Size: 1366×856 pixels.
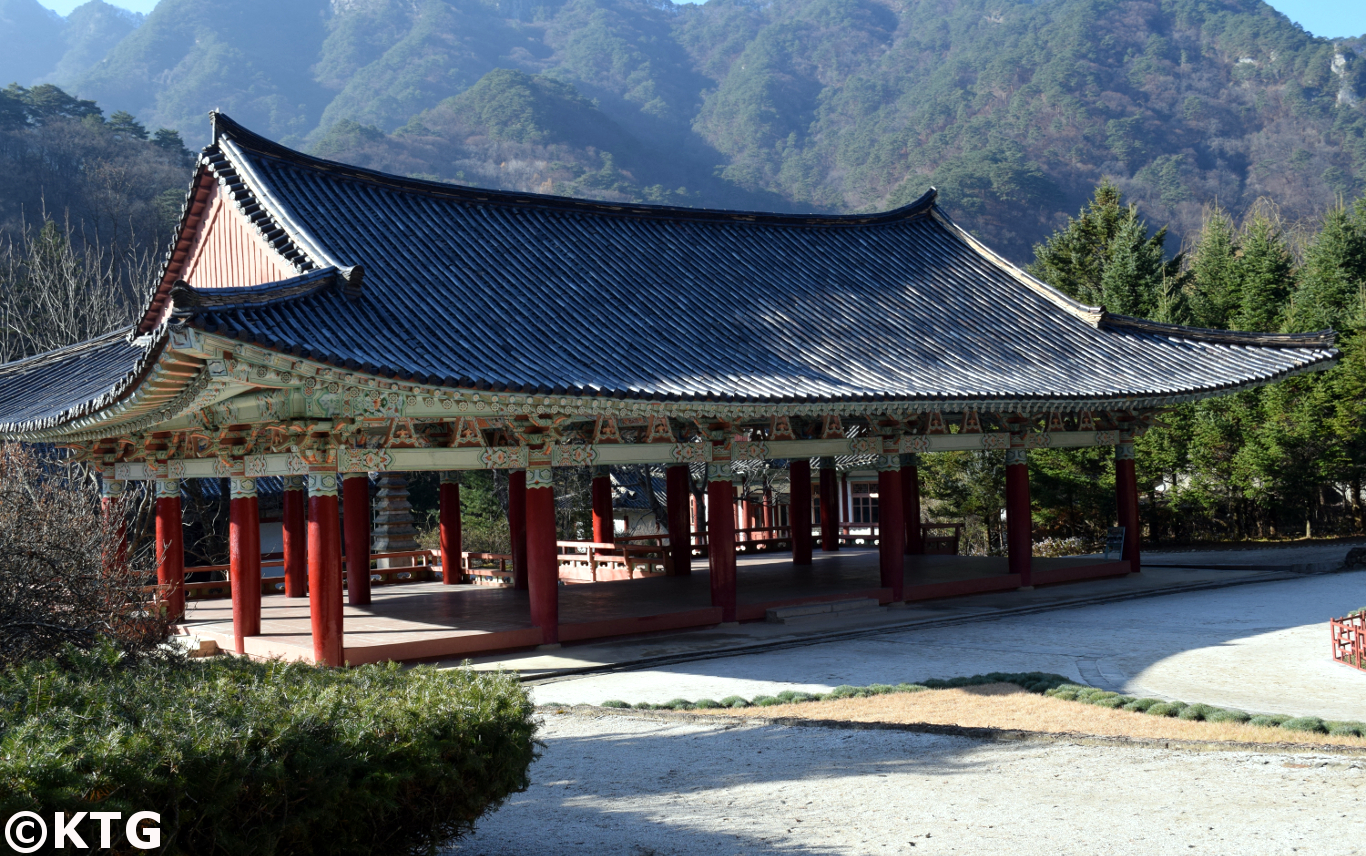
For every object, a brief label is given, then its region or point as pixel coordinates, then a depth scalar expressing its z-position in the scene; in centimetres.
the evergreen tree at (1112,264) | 3312
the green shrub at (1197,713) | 877
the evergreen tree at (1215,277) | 3234
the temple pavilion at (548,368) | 1163
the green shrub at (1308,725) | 811
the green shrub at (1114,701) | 931
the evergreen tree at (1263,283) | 3003
